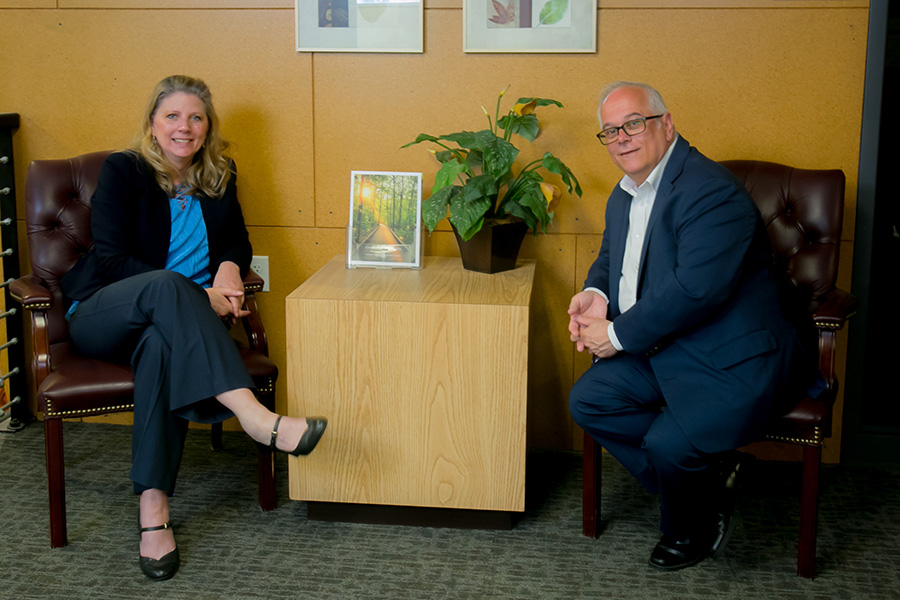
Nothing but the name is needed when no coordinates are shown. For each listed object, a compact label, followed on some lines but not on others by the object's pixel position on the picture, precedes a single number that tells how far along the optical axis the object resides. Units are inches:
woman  89.0
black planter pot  104.3
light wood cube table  92.7
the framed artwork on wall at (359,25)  112.9
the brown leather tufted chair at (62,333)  90.0
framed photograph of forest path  109.1
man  83.6
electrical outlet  122.6
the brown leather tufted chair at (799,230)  96.6
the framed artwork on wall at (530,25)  110.7
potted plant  102.2
